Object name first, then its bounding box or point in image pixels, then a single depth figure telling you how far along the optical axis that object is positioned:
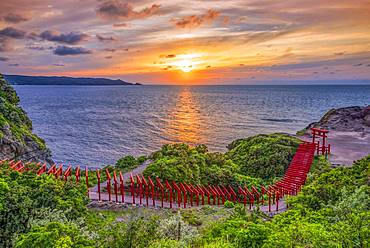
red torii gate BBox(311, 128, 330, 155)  30.42
